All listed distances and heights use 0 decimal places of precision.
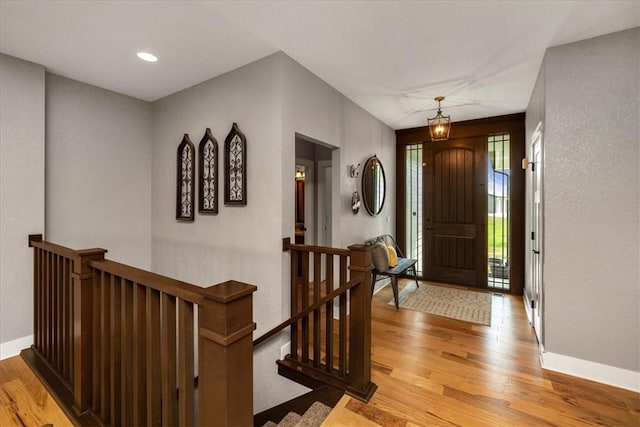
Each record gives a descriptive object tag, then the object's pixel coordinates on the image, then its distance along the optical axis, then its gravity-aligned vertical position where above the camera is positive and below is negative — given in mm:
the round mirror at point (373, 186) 3961 +422
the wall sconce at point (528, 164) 3102 +571
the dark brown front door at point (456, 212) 4469 +34
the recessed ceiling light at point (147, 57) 2477 +1420
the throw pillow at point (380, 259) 3582 -573
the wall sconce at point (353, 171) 3602 +560
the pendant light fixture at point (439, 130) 3492 +1058
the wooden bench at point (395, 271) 3584 -736
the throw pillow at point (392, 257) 3888 -613
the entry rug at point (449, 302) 3402 -1205
